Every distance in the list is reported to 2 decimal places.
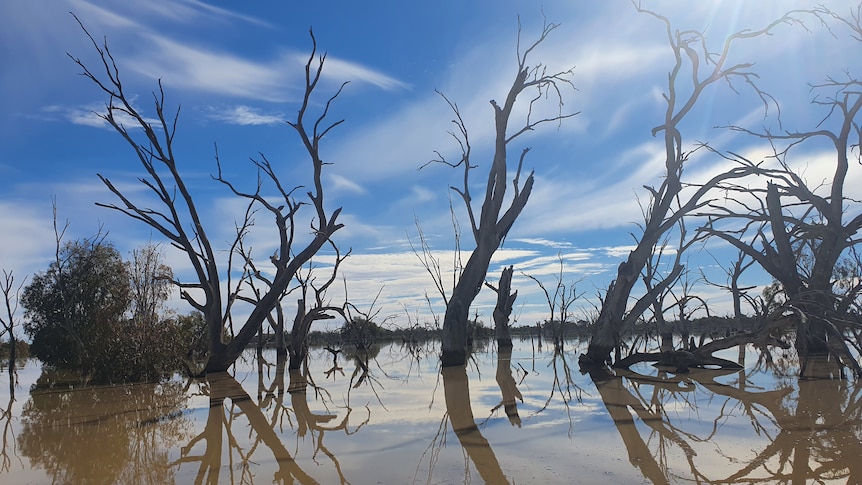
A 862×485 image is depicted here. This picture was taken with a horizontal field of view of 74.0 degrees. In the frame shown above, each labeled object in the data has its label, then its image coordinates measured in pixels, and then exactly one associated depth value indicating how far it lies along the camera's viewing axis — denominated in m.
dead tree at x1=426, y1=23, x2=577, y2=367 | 12.41
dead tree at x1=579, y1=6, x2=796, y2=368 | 10.97
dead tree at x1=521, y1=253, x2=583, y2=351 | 18.52
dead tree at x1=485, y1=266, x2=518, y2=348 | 19.56
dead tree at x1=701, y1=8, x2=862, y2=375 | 10.41
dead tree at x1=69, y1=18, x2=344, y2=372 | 12.30
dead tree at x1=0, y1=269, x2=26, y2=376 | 12.02
